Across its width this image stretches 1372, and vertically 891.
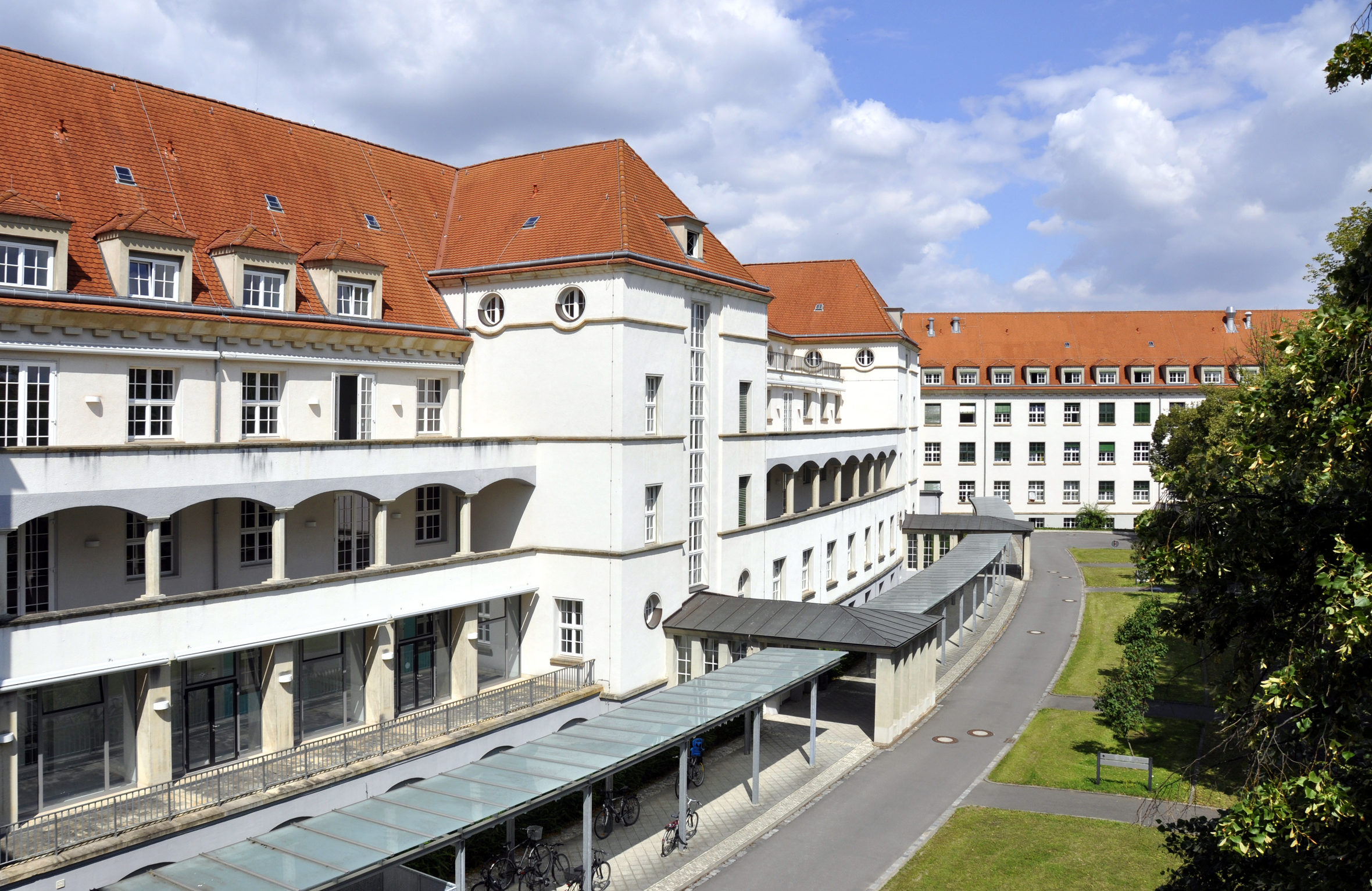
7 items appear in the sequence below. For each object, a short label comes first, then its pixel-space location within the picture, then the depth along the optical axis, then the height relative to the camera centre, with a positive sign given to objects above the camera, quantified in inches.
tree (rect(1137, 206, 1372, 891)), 365.4 -61.3
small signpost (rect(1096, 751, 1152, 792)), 989.8 -315.0
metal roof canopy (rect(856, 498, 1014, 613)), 1413.6 -213.1
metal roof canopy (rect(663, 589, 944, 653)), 1121.4 -207.8
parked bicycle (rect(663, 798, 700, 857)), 842.8 -333.6
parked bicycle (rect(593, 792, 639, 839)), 877.2 -327.3
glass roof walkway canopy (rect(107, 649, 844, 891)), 577.6 -240.1
